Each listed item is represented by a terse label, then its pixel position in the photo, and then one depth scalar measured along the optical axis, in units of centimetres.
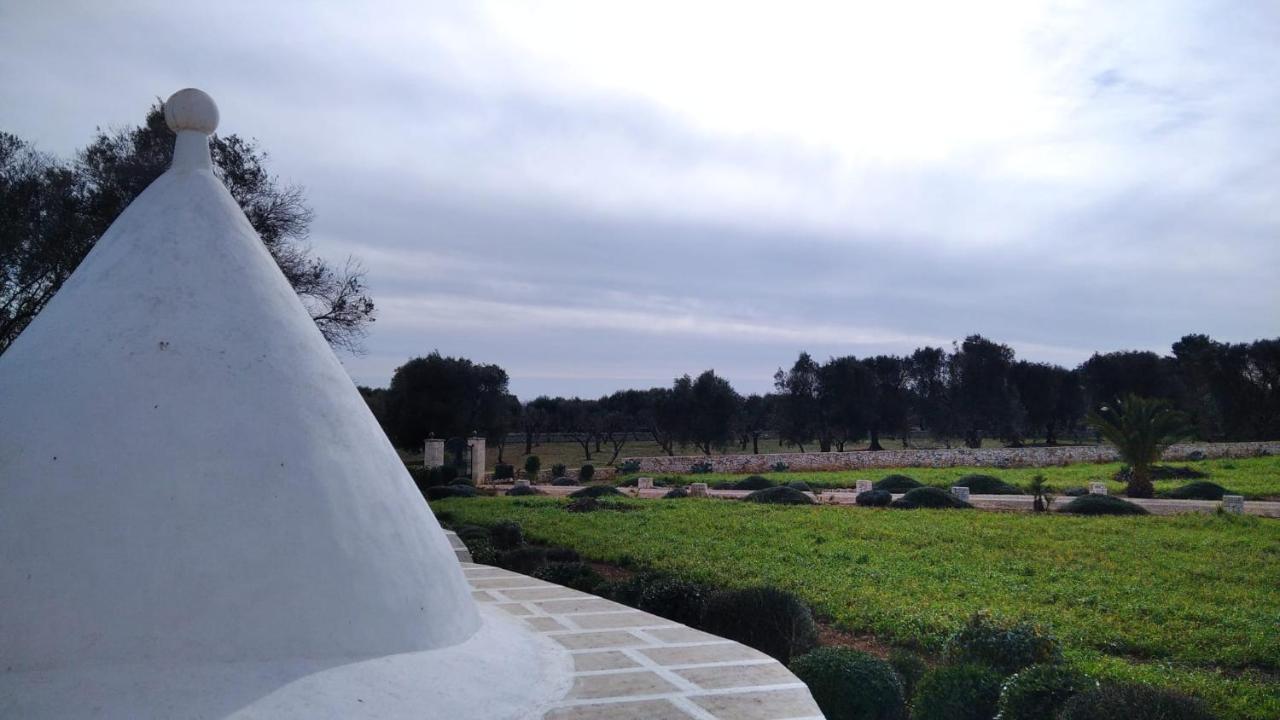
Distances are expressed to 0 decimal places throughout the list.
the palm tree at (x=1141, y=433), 2308
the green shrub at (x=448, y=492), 2673
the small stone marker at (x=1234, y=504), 1855
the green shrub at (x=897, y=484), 2741
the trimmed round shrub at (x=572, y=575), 1149
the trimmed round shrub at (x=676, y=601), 923
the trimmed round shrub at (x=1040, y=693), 568
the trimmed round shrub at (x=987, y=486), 2577
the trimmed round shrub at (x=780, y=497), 2394
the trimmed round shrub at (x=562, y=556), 1404
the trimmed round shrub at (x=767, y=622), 823
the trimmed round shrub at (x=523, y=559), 1336
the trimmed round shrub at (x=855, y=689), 638
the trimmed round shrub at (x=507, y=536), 1585
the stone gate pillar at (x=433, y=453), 3250
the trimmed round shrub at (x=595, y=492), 2710
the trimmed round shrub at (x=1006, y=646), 690
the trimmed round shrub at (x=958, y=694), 606
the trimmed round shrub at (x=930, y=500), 2153
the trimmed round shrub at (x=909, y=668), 714
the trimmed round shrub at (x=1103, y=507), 1908
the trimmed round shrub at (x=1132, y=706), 513
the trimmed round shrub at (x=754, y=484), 2983
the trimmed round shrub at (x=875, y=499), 2234
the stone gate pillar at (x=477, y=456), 3391
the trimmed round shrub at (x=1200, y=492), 2225
